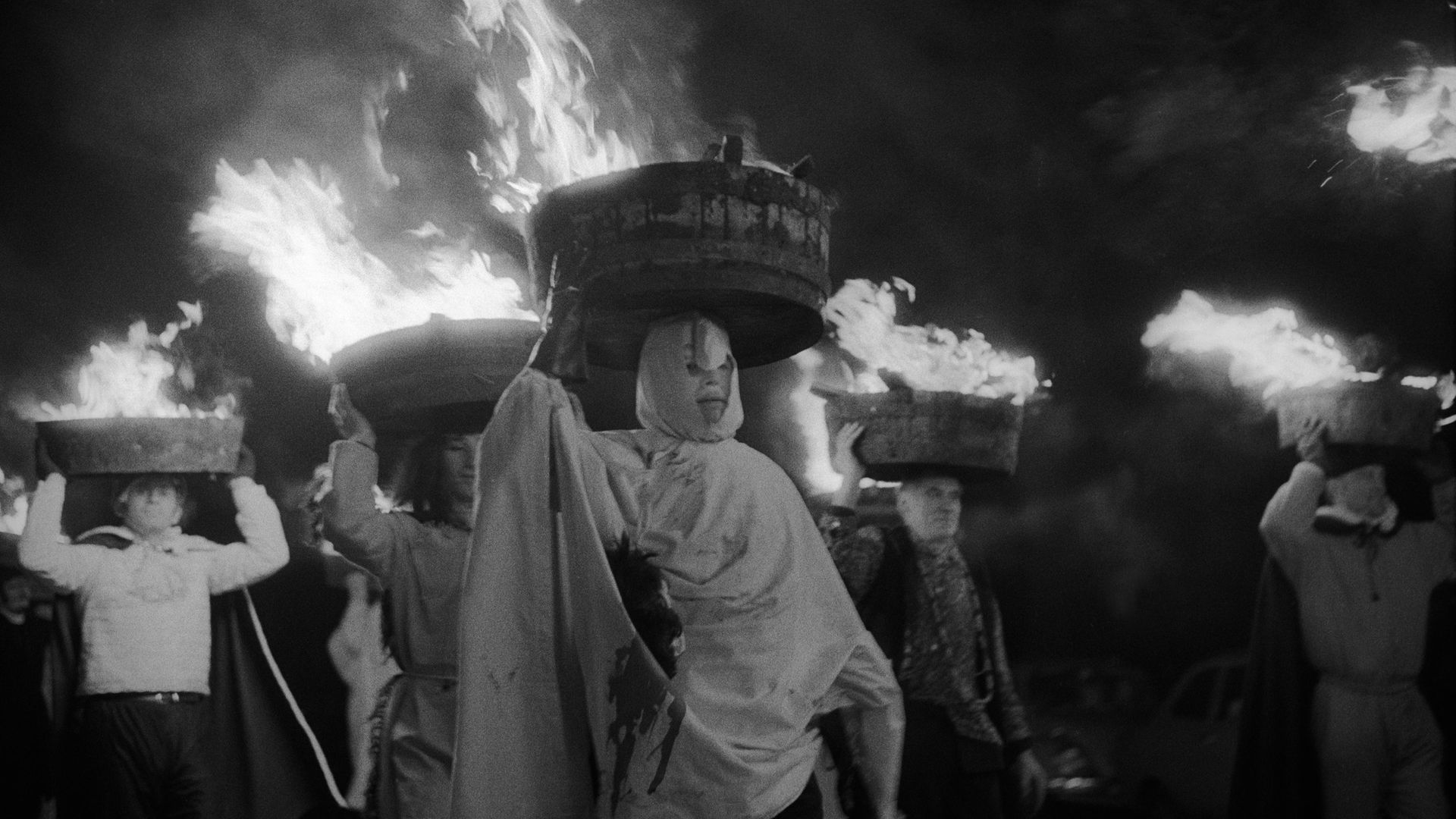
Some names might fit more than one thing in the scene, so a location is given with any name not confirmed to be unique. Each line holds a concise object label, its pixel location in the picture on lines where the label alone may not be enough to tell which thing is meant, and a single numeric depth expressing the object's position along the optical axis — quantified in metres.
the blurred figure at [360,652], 7.97
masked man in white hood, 3.30
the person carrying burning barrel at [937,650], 5.82
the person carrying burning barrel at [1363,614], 7.01
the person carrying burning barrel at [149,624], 6.48
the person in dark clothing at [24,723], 8.14
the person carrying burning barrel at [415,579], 5.06
